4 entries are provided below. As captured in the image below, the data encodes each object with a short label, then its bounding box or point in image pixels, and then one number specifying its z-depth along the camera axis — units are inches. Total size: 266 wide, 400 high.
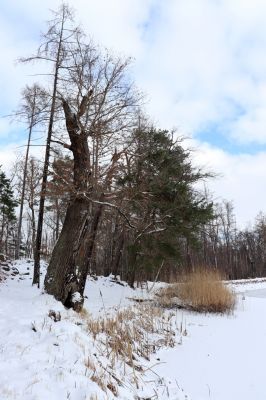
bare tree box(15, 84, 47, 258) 491.5
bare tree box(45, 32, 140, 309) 389.4
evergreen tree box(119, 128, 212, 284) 679.7
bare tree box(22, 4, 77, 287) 468.1
